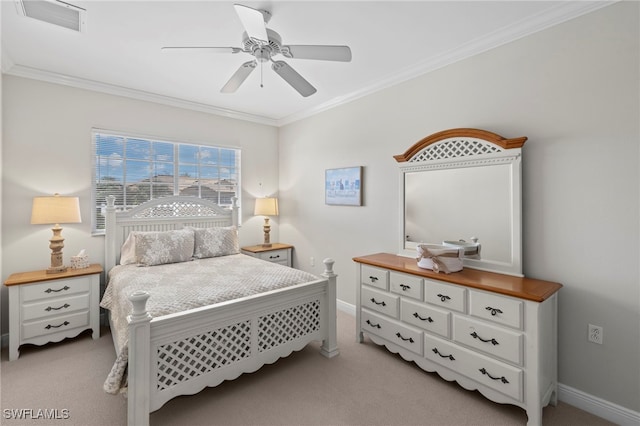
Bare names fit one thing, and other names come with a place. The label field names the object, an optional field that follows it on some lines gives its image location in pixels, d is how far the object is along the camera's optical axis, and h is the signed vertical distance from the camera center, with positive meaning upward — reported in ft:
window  11.57 +1.90
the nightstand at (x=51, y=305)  8.71 -2.89
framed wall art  11.94 +1.14
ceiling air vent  6.67 +4.79
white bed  5.86 -2.68
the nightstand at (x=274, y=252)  14.10 -1.93
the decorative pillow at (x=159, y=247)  10.49 -1.24
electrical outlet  6.53 -2.72
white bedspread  6.61 -1.98
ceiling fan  5.95 +3.70
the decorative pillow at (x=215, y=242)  11.84 -1.20
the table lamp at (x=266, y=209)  14.85 +0.21
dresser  6.16 -2.81
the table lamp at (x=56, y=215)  9.30 -0.04
